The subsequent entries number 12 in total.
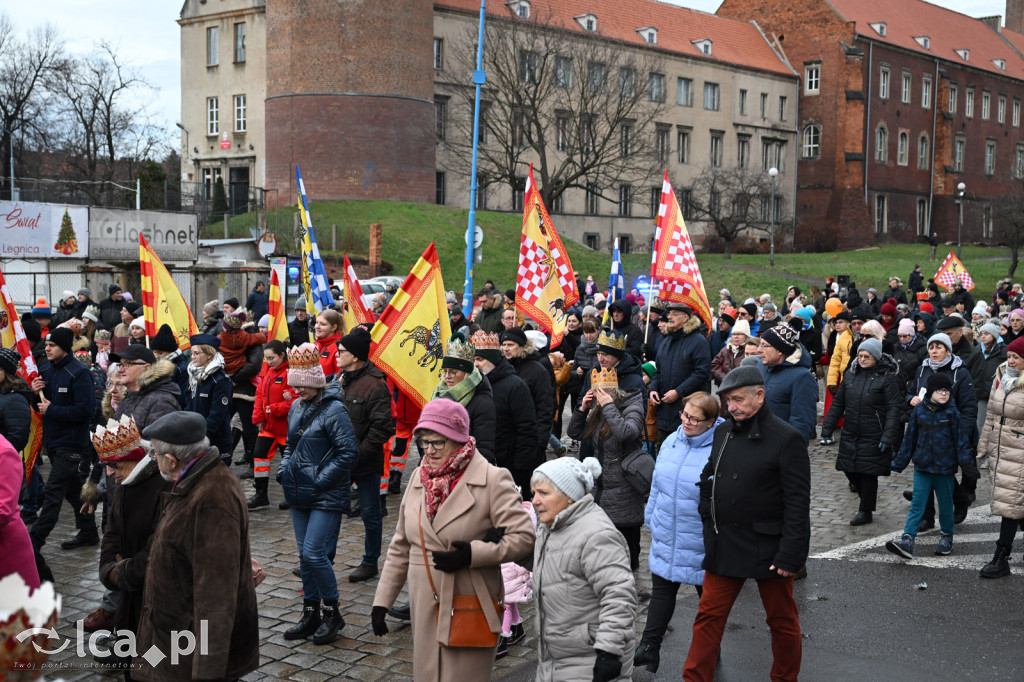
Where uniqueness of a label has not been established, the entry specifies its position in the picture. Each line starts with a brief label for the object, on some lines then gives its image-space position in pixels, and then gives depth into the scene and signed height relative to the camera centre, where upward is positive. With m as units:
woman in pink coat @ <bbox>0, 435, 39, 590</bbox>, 5.05 -1.34
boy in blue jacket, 9.10 -1.65
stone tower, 48.97 +7.93
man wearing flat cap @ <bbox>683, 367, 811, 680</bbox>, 5.57 -1.40
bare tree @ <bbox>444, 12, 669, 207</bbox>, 50.75 +7.77
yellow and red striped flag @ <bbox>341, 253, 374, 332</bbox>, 12.12 -0.53
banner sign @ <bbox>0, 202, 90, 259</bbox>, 24.80 +0.54
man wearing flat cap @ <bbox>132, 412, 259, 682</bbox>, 4.56 -1.38
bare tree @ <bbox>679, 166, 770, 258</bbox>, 60.47 +3.88
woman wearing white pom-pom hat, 4.61 -1.48
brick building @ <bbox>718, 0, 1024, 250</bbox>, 67.06 +10.09
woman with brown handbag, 4.81 -1.35
